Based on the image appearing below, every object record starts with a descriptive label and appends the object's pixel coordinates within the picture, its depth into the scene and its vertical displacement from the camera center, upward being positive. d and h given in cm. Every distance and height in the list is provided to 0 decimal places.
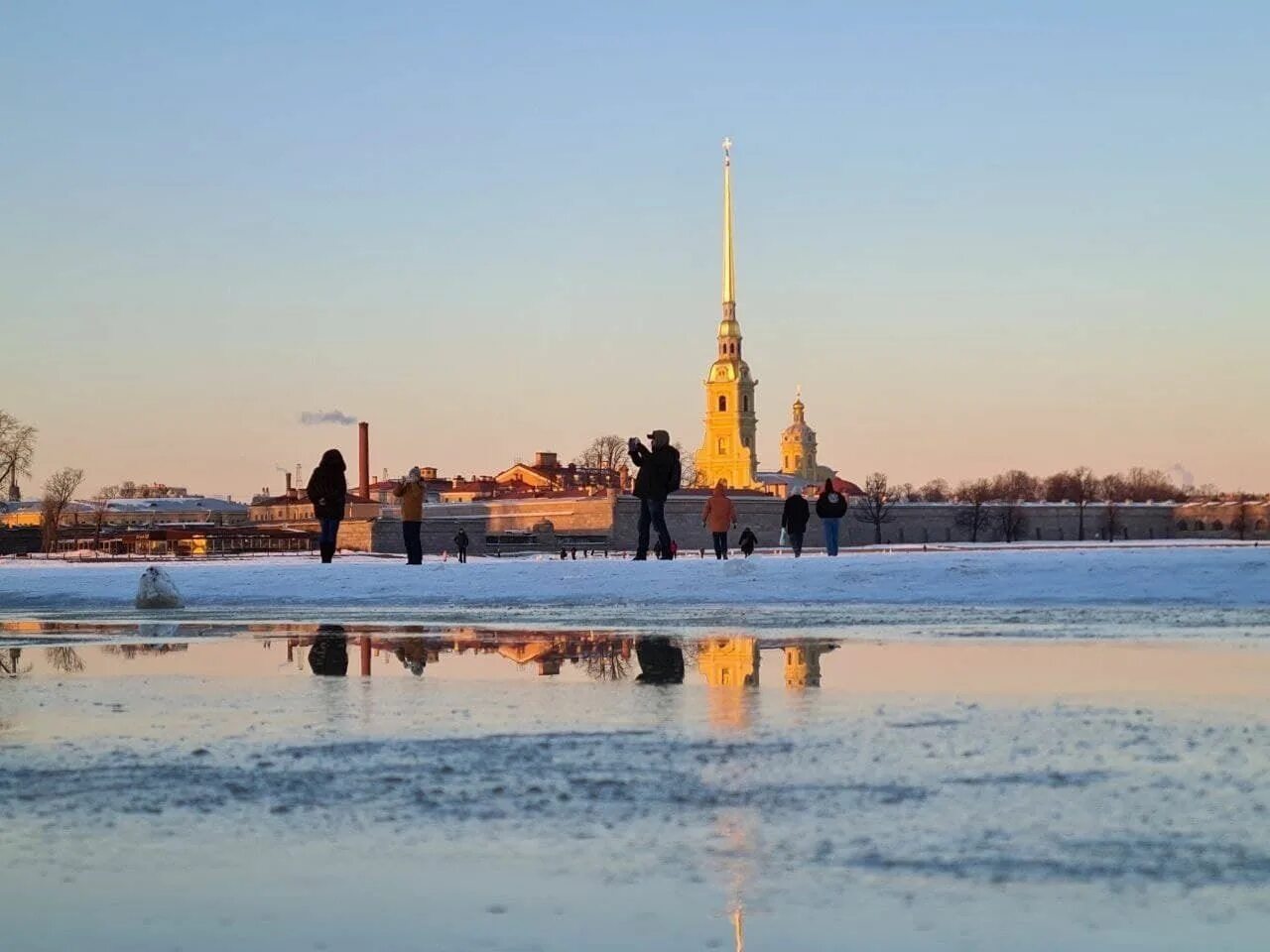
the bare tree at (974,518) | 16438 +8
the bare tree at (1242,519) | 18150 -27
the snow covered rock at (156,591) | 2084 -80
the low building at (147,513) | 17885 +141
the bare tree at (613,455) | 19550 +756
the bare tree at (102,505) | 17746 +220
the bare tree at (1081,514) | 17088 +32
